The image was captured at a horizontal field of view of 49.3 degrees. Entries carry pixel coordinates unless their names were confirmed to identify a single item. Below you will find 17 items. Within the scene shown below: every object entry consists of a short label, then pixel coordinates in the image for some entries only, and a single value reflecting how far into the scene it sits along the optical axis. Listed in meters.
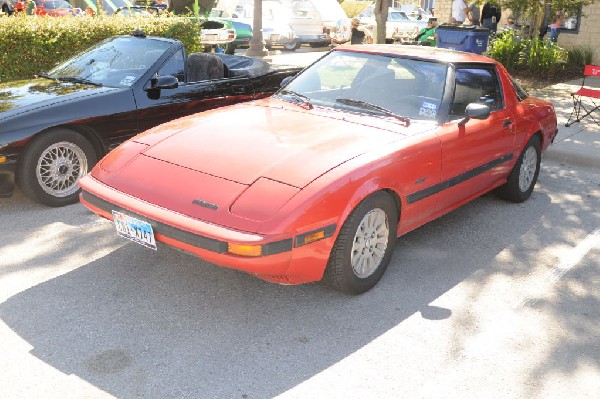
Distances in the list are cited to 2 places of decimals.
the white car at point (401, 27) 25.52
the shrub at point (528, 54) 13.77
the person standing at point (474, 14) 15.46
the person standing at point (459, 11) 15.98
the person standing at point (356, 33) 16.81
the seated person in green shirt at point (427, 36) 16.06
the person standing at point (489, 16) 16.58
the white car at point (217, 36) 14.25
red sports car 3.58
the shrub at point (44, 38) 9.10
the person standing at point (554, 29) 17.23
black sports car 5.38
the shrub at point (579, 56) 15.45
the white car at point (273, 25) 20.61
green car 19.84
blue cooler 12.70
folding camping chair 8.91
